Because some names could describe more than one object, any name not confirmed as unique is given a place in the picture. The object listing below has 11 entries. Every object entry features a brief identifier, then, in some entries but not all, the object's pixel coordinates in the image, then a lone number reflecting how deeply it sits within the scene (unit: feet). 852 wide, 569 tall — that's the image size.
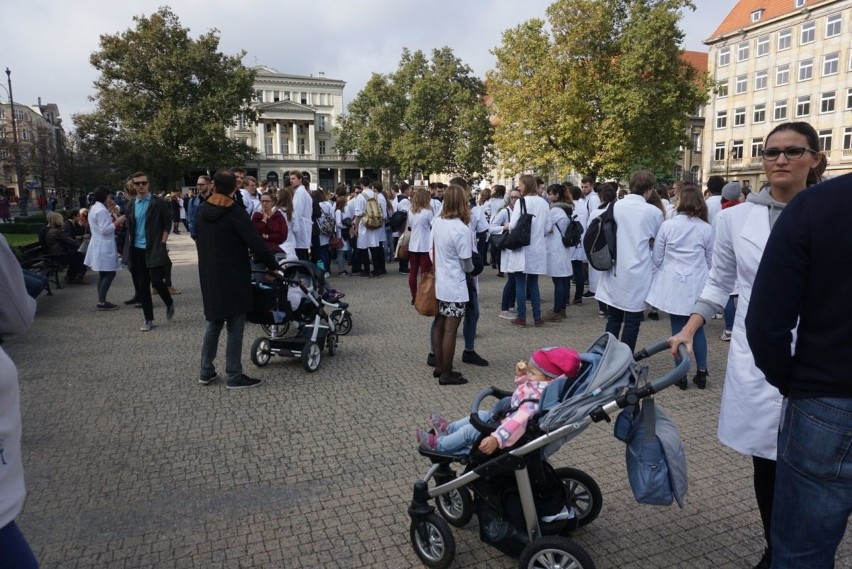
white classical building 320.29
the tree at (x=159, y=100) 138.92
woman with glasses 8.76
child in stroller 10.02
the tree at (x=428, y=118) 196.13
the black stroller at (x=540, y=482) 9.71
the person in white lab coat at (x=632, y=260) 21.33
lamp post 107.82
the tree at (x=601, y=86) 110.11
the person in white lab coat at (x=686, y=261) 20.63
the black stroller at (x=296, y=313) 22.20
